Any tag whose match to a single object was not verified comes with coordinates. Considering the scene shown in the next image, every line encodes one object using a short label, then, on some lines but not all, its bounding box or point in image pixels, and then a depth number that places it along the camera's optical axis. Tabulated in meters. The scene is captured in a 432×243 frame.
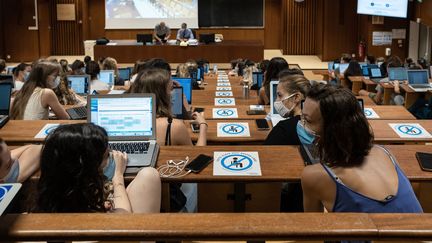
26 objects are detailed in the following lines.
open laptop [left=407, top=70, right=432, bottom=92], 8.27
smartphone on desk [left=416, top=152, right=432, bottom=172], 2.61
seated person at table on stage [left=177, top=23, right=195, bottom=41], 15.16
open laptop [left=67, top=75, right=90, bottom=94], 6.68
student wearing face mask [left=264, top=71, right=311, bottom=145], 3.55
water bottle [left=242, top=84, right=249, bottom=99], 6.33
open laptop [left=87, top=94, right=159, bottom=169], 3.19
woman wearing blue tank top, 1.94
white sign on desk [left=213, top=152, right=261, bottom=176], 2.59
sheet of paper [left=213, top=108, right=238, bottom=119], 4.48
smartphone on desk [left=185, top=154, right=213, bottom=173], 2.63
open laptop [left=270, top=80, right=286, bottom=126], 4.12
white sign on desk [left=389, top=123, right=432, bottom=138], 3.56
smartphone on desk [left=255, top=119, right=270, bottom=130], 3.95
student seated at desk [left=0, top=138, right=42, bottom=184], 2.24
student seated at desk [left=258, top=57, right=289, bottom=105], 5.35
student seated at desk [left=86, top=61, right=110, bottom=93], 7.23
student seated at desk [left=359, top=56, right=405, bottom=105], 8.29
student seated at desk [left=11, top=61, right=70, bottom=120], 4.57
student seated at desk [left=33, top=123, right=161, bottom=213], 1.82
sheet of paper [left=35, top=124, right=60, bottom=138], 3.61
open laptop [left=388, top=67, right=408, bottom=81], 8.73
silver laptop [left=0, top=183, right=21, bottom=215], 1.33
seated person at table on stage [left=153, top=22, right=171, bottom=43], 14.80
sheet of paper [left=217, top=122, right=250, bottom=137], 3.81
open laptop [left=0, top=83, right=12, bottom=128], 4.45
